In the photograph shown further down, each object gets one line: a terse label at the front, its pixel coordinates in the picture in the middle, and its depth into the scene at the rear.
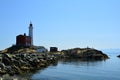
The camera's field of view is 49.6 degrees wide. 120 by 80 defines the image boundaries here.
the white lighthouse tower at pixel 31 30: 70.66
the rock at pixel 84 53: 70.53
